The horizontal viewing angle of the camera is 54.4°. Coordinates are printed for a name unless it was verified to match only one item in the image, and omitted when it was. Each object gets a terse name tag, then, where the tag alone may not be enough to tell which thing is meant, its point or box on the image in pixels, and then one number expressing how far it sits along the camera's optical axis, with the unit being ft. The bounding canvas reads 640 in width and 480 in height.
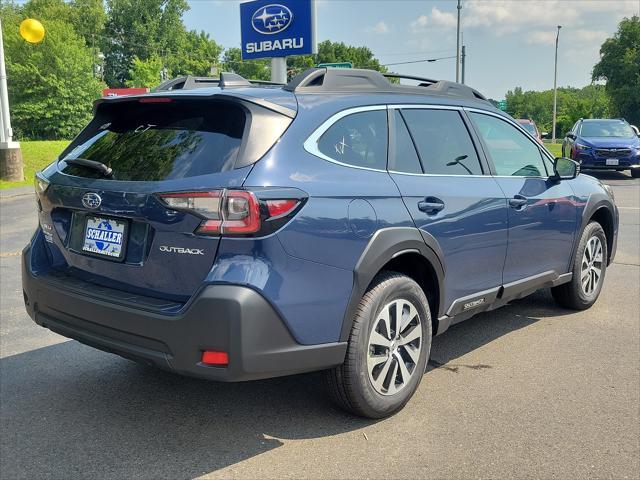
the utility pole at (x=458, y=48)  121.92
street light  180.28
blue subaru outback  9.10
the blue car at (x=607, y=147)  57.16
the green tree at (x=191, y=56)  299.79
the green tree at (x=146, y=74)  214.07
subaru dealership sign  50.98
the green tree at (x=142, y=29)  301.22
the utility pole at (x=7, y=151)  53.21
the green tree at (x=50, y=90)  134.62
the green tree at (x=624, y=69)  150.92
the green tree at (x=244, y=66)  290.44
